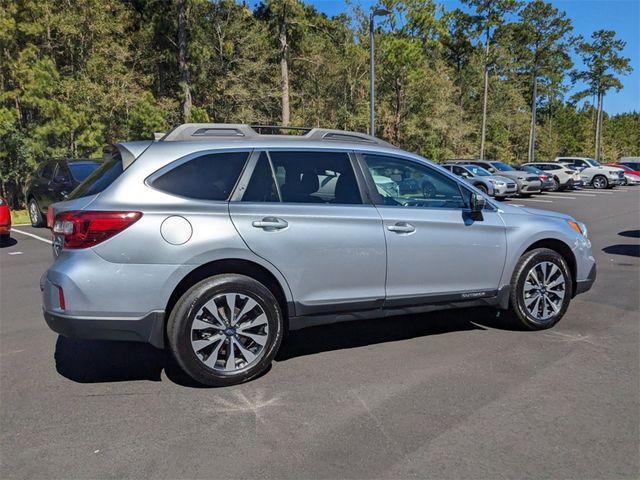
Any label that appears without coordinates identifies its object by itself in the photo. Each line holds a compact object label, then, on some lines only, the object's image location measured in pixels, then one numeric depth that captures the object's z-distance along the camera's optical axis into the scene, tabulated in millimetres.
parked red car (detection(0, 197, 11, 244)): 9570
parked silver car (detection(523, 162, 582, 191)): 27984
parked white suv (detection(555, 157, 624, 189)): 30164
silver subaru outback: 3590
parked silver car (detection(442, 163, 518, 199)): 22156
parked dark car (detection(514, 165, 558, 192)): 25900
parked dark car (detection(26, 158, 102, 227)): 11531
